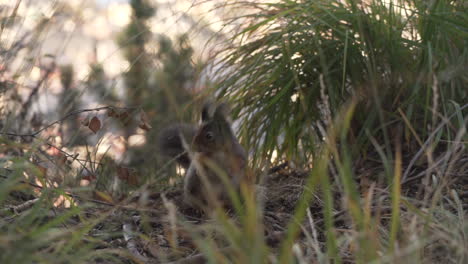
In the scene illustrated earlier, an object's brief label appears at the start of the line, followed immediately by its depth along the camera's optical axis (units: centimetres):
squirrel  489
